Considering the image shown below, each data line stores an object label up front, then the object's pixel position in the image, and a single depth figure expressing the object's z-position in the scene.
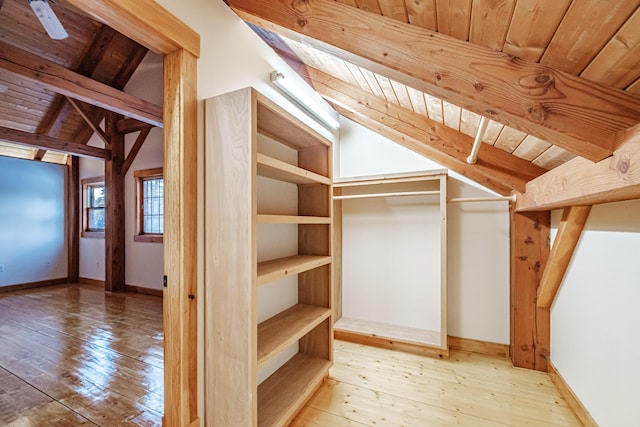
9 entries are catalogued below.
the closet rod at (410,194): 2.62
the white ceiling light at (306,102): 2.16
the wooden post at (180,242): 1.30
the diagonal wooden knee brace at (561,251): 1.76
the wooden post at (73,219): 5.62
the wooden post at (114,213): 4.77
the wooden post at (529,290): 2.24
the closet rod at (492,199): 2.34
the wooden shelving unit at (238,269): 1.29
